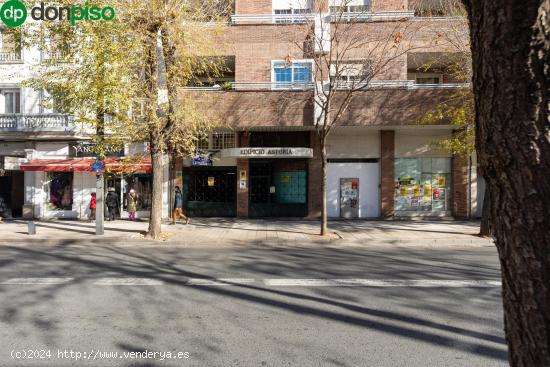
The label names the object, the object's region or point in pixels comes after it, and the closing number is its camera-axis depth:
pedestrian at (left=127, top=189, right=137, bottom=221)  15.74
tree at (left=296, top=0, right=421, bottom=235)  13.20
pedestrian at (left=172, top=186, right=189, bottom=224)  14.19
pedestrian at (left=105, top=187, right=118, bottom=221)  15.19
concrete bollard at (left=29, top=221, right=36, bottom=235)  11.62
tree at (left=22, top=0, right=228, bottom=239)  9.34
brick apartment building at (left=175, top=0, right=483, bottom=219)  14.79
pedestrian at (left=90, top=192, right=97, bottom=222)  15.45
